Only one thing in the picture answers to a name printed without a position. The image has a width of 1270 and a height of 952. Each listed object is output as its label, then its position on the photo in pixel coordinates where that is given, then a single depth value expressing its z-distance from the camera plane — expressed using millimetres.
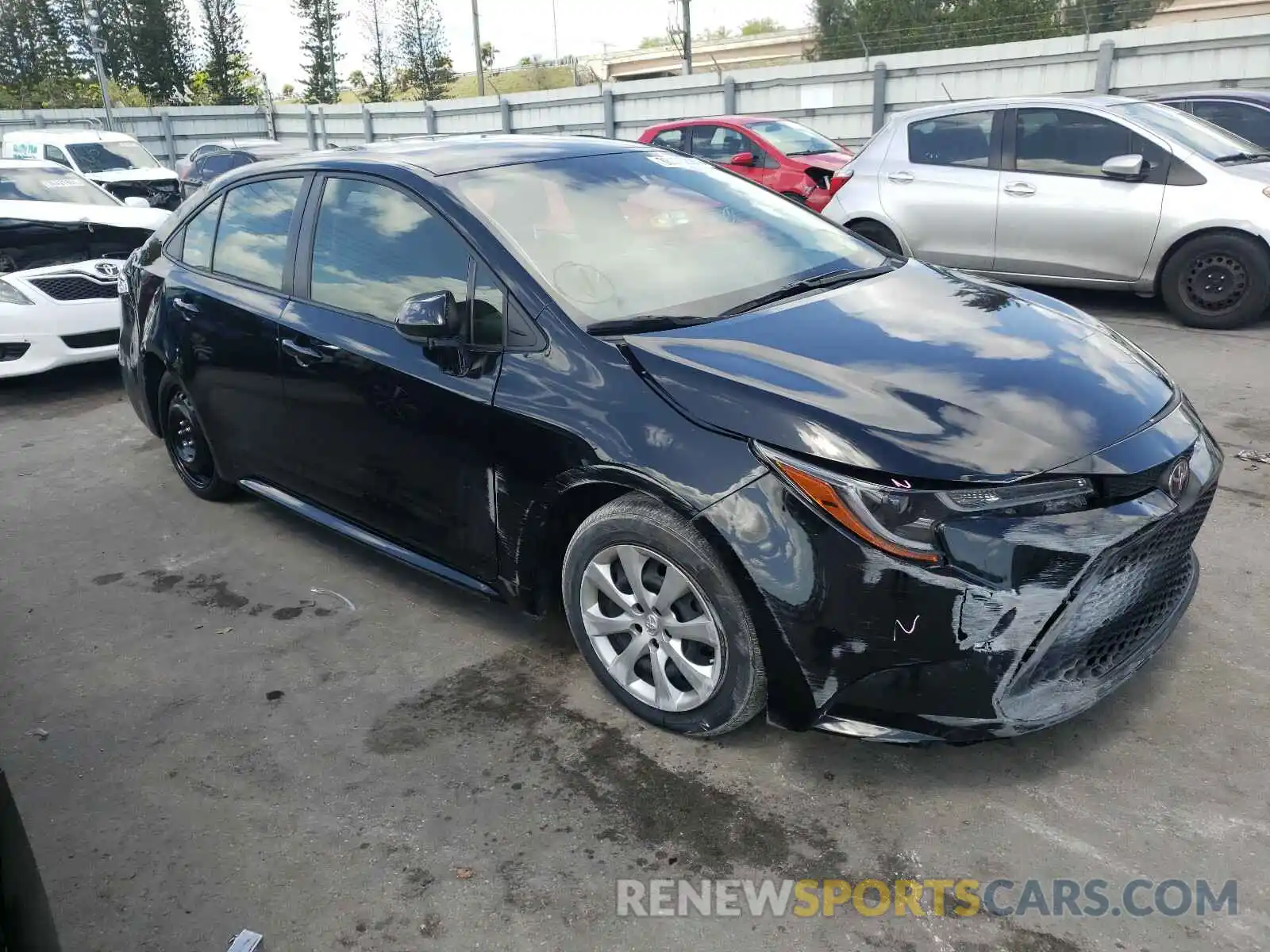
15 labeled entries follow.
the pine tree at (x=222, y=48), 54750
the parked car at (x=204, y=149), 19333
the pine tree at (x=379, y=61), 64812
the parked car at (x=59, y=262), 6934
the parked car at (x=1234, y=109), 9234
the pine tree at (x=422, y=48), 64812
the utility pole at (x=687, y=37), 42100
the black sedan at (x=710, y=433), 2391
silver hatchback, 6902
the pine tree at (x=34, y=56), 55188
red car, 10945
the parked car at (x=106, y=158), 15797
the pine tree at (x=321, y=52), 58281
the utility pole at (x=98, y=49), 26953
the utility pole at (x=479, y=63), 45681
